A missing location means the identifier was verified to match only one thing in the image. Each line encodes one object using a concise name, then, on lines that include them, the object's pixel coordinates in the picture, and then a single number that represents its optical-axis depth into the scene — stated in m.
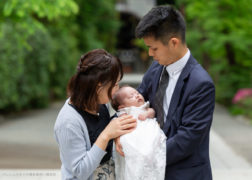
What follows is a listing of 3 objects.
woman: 4.30
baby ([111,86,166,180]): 4.32
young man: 4.32
